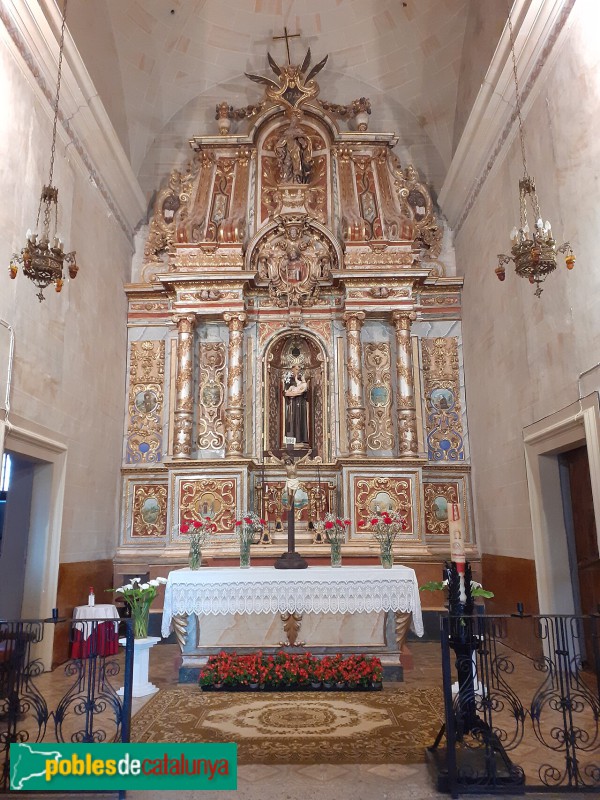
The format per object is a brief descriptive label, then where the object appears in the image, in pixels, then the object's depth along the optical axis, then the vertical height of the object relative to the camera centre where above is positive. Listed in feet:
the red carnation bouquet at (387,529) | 26.32 +1.05
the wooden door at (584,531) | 24.31 +0.75
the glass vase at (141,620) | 23.07 -2.22
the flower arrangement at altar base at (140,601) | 22.79 -1.57
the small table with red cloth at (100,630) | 27.45 -3.11
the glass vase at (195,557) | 25.86 -0.09
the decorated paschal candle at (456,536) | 14.43 +0.35
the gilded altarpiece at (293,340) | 34.88 +11.92
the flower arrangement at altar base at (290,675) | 21.76 -3.92
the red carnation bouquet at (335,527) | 26.76 +1.10
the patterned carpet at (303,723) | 15.88 -4.54
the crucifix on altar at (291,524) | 25.09 +1.13
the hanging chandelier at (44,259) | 20.18 +8.97
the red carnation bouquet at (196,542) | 25.91 +0.49
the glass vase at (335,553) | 27.86 +0.01
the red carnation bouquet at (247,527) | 27.94 +1.15
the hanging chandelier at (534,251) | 20.12 +9.01
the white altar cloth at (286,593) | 22.95 -1.34
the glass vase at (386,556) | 26.14 -0.13
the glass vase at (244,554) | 27.66 +0.00
